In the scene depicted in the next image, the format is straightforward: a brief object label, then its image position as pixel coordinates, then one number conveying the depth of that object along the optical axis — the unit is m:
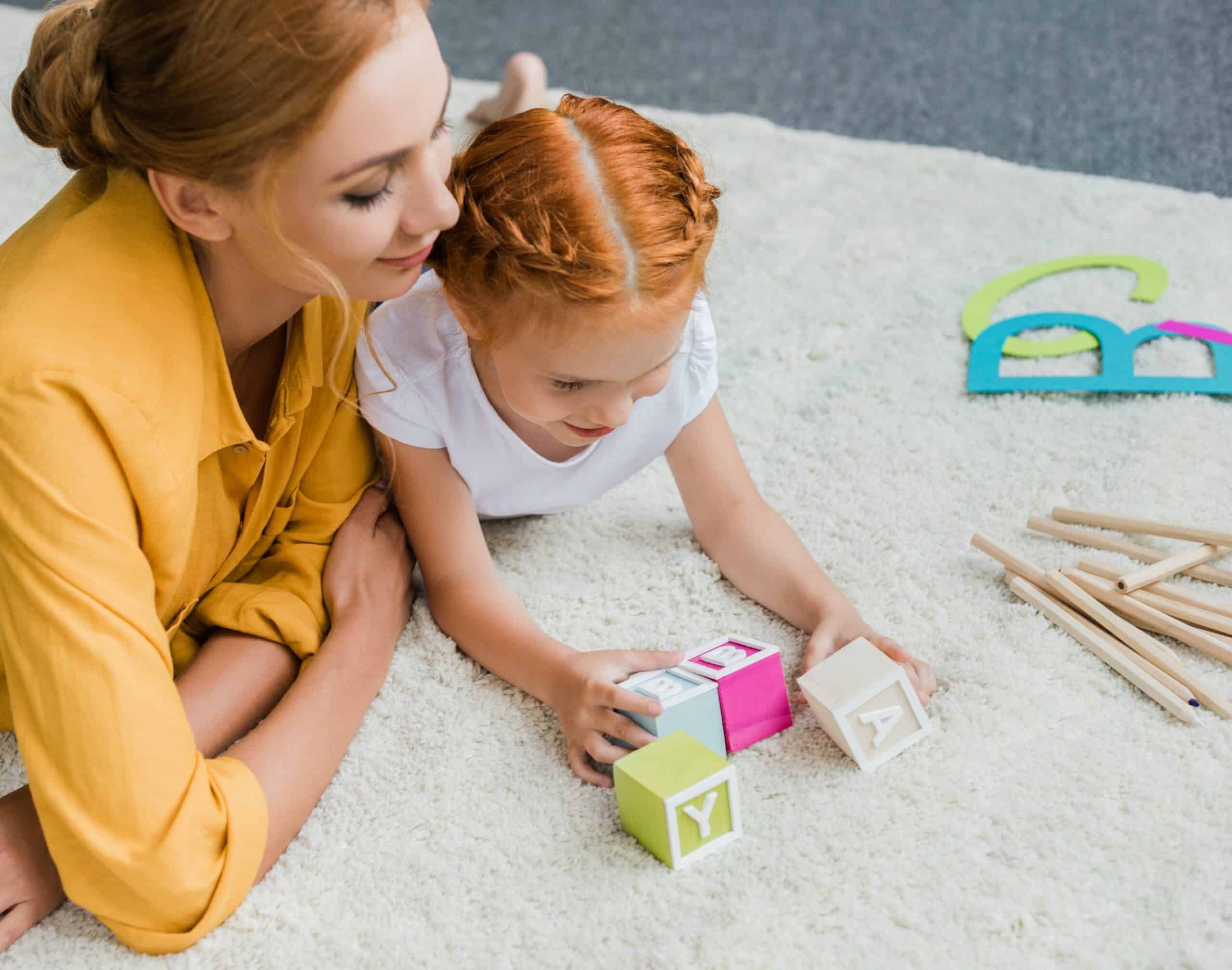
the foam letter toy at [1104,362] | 1.25
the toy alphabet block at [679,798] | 0.79
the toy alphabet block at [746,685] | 0.88
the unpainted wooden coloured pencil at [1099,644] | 0.90
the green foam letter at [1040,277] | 1.33
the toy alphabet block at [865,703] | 0.86
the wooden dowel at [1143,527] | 1.03
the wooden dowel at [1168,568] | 0.98
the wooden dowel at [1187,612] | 0.95
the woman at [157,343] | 0.74
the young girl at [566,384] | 0.84
